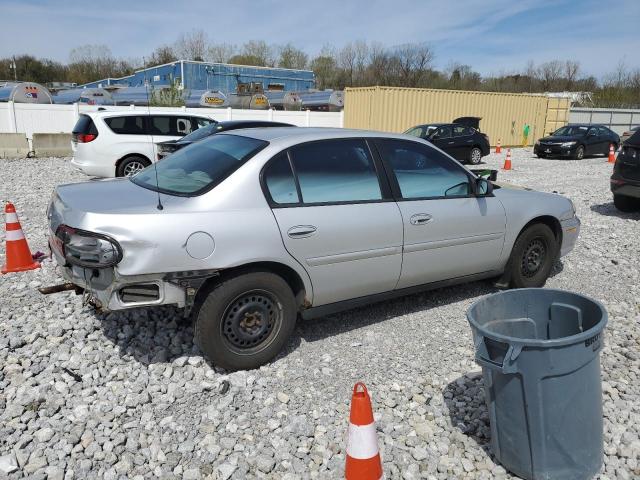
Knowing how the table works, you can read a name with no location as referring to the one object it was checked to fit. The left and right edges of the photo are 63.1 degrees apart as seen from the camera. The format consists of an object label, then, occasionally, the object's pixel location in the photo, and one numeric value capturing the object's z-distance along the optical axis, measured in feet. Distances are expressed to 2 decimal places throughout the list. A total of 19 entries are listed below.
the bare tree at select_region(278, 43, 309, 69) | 236.84
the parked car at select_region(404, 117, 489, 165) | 56.18
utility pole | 174.19
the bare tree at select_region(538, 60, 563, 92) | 202.49
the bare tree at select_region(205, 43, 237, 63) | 219.47
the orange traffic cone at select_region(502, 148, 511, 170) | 51.83
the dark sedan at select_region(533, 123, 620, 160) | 63.31
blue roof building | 148.66
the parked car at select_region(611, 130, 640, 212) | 26.91
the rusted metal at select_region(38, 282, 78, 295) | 14.47
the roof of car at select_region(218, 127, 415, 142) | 12.62
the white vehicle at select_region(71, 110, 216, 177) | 34.81
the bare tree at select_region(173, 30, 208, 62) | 200.44
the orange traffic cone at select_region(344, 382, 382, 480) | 7.48
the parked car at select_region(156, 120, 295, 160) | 31.48
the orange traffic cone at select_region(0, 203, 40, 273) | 17.78
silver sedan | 10.35
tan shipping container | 71.51
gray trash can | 7.72
